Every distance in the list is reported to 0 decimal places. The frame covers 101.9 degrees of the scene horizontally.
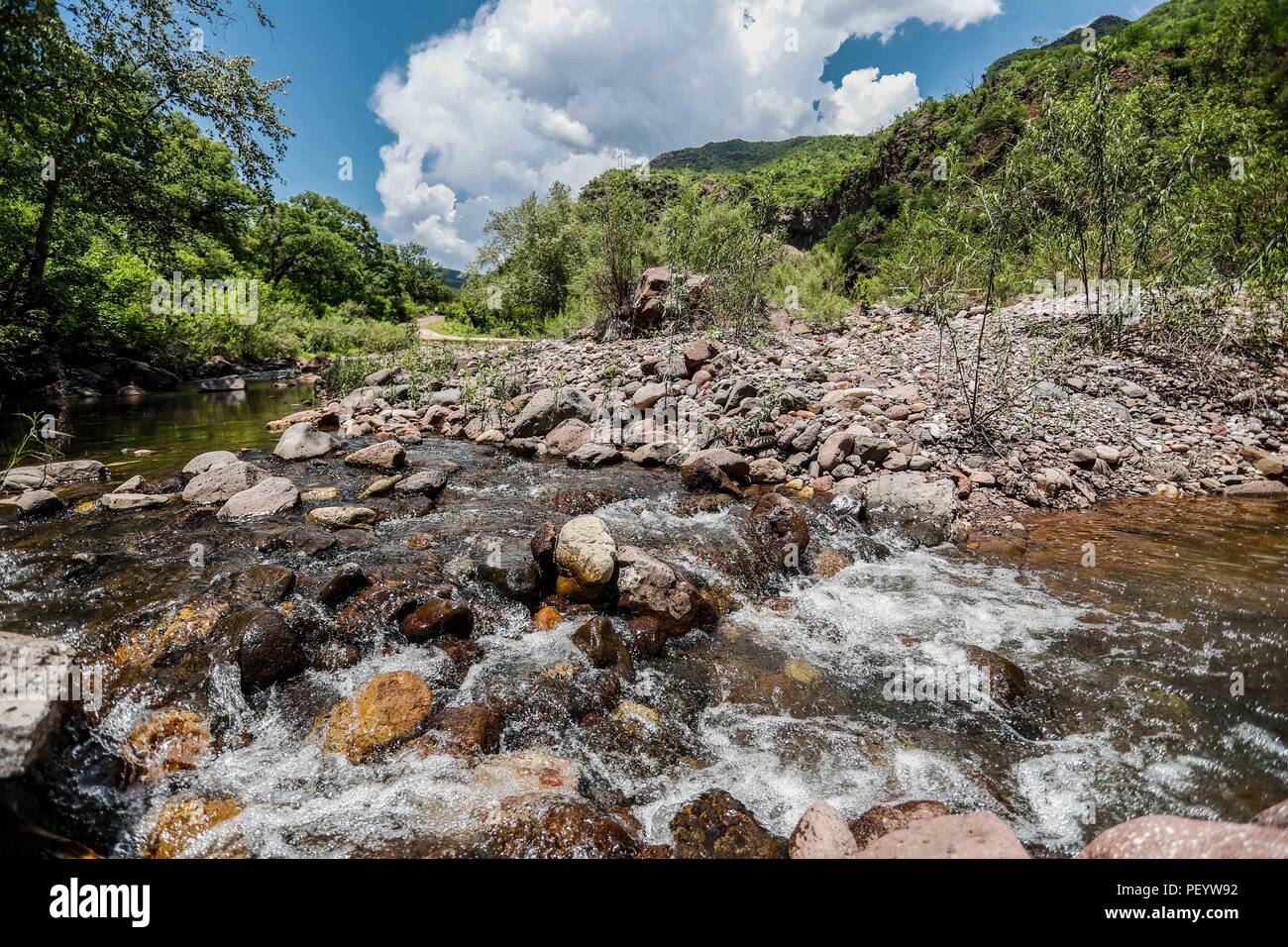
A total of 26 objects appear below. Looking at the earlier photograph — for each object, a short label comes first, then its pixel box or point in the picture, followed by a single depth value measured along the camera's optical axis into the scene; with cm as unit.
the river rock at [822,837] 221
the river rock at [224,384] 1727
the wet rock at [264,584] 405
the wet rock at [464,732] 300
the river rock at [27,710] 204
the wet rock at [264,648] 335
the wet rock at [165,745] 274
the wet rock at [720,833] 240
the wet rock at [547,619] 425
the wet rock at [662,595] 429
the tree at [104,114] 838
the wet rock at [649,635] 406
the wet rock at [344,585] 409
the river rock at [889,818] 238
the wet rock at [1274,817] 177
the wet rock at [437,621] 394
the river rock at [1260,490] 641
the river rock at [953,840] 192
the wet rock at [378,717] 299
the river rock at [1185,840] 163
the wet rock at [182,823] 234
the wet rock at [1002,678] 349
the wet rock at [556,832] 229
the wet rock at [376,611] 392
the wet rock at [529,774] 272
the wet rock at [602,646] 380
